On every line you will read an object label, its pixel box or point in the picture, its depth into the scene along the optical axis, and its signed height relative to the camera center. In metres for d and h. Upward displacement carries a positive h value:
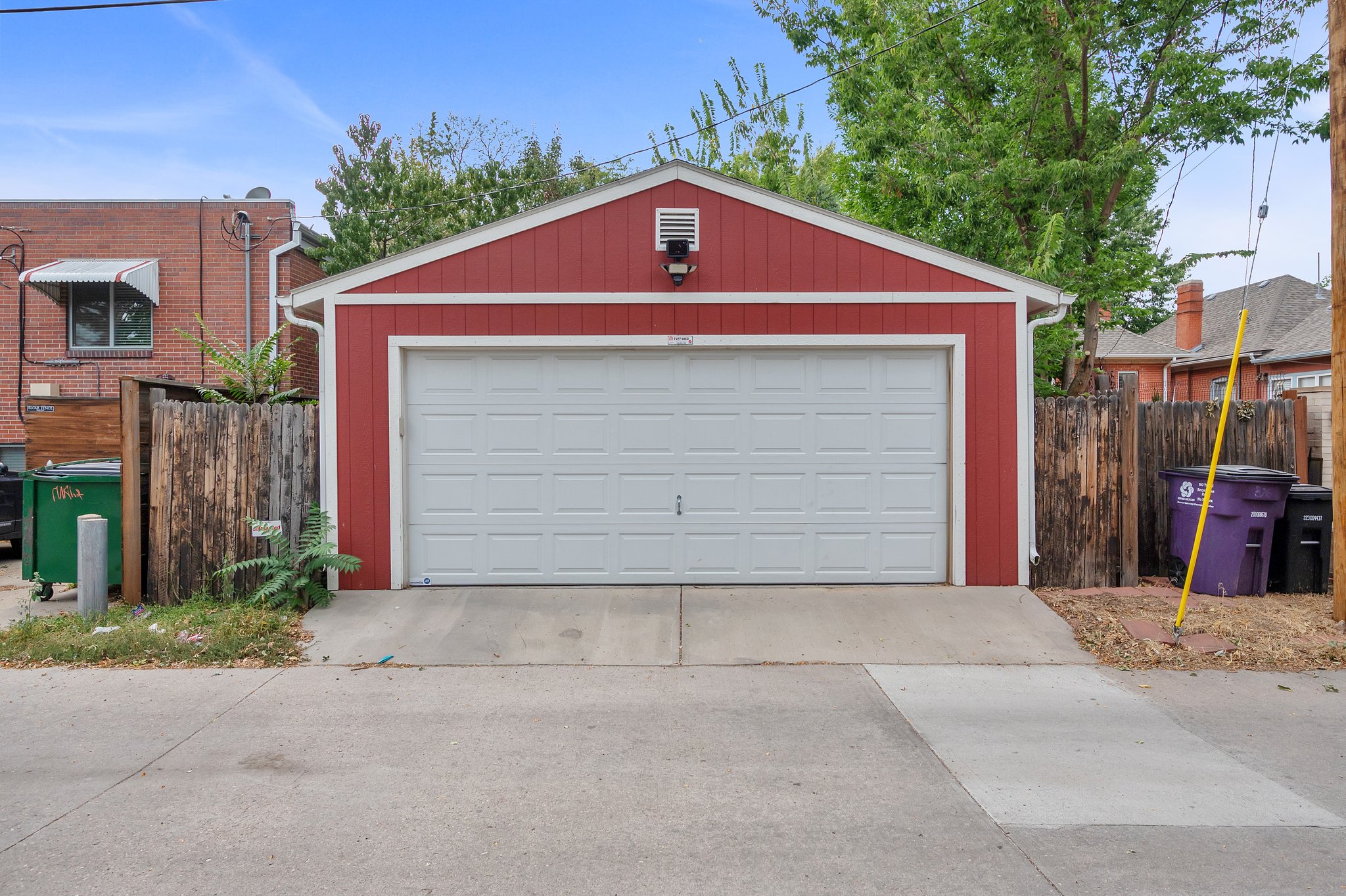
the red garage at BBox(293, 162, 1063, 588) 7.27 +0.43
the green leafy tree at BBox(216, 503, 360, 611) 6.68 -1.00
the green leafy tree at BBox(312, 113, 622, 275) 16.28 +5.78
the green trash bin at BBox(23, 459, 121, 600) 7.16 -0.55
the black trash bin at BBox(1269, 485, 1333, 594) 7.14 -0.88
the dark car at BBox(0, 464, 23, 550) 9.52 -0.68
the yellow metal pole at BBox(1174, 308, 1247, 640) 5.78 -0.54
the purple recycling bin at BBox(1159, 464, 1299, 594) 6.89 -0.65
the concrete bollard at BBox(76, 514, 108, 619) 6.53 -0.97
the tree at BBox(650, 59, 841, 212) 20.39 +7.77
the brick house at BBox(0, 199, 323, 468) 12.71 +2.44
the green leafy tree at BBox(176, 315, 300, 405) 8.54 +0.80
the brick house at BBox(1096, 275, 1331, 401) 19.52 +2.85
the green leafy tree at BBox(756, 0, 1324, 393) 10.52 +4.63
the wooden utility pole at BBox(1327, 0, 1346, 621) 6.25 +1.49
